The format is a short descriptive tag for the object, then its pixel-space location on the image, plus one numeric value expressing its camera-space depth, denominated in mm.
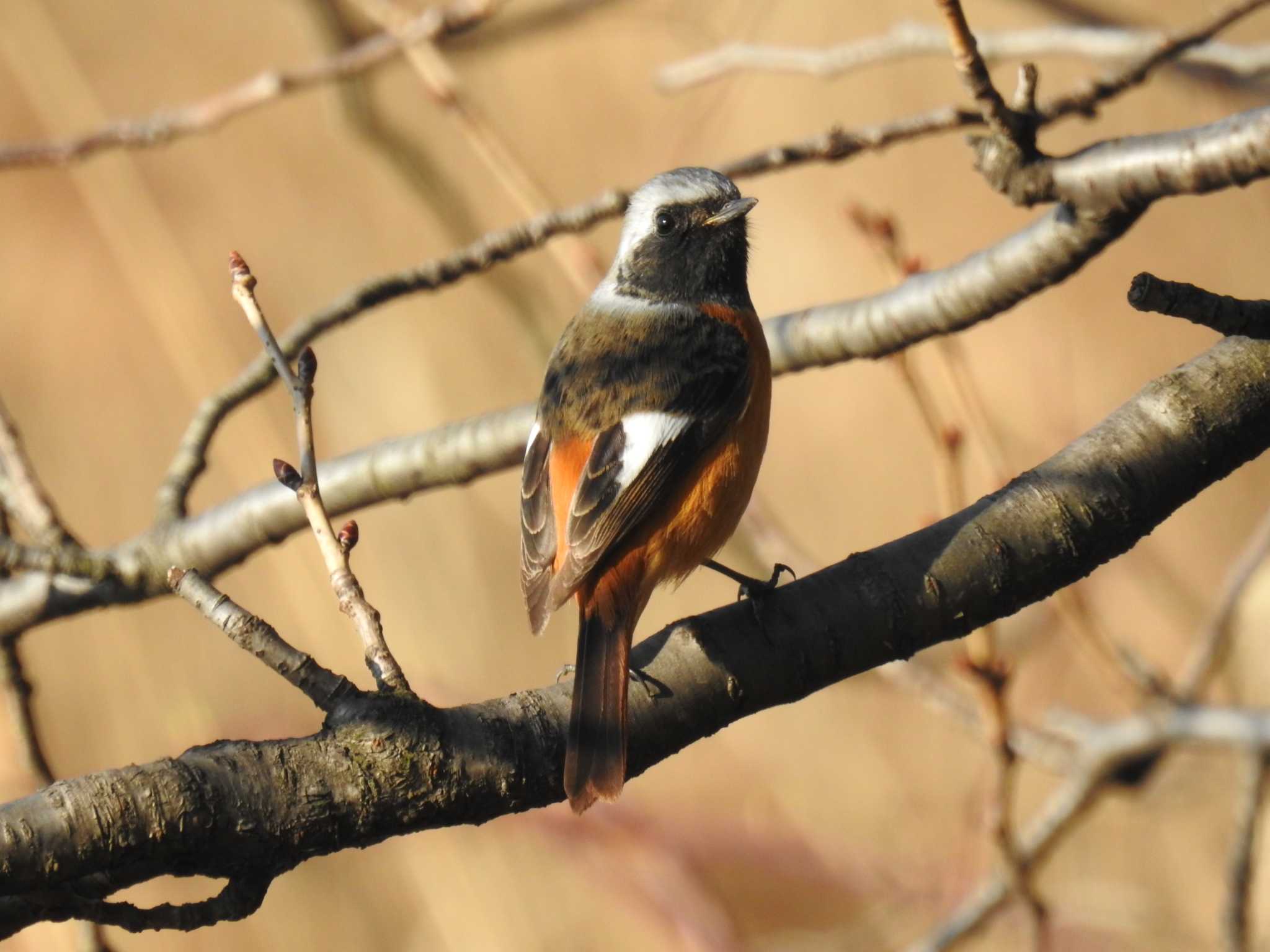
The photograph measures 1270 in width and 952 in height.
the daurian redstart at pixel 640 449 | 5715
